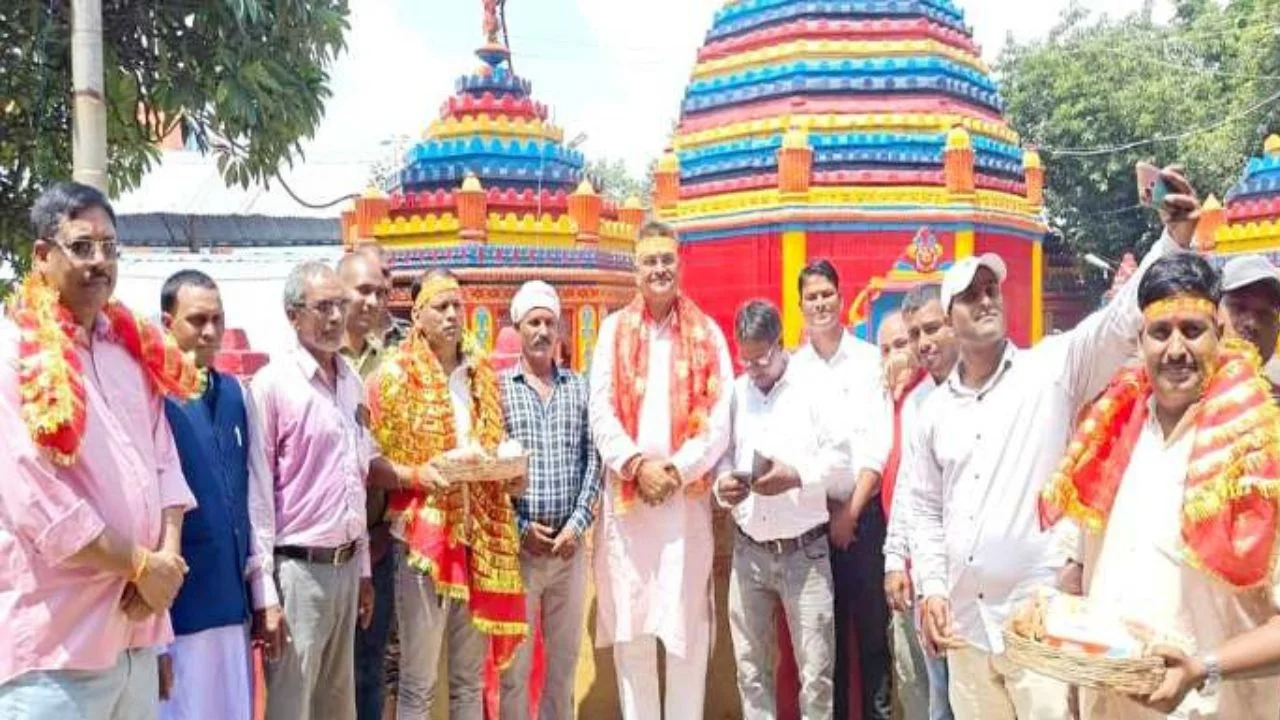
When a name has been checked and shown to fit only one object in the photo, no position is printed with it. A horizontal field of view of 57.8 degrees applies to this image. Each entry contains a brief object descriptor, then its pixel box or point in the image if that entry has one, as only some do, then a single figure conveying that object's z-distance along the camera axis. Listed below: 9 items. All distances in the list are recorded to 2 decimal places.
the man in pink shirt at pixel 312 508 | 3.46
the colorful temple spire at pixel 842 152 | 12.59
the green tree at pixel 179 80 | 4.30
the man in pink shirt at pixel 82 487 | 2.42
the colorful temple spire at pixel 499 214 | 12.78
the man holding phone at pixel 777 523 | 3.96
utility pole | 3.94
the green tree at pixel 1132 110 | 21.31
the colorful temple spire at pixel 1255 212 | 12.13
